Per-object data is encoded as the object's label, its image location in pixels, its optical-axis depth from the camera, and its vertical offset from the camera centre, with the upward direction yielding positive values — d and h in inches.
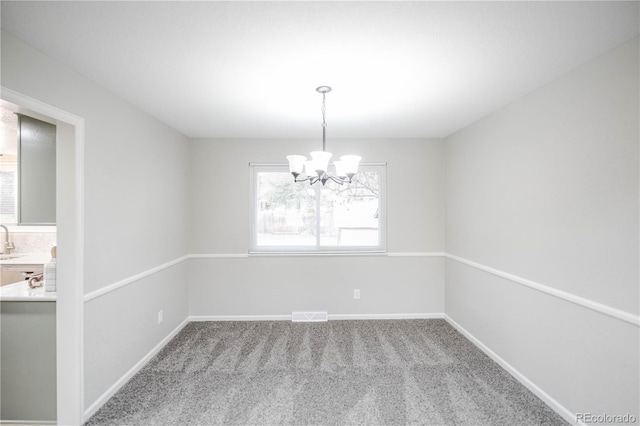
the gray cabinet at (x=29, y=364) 81.6 -40.7
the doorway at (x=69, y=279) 80.9 -17.4
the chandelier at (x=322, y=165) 87.7 +14.9
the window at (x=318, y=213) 161.5 +0.9
